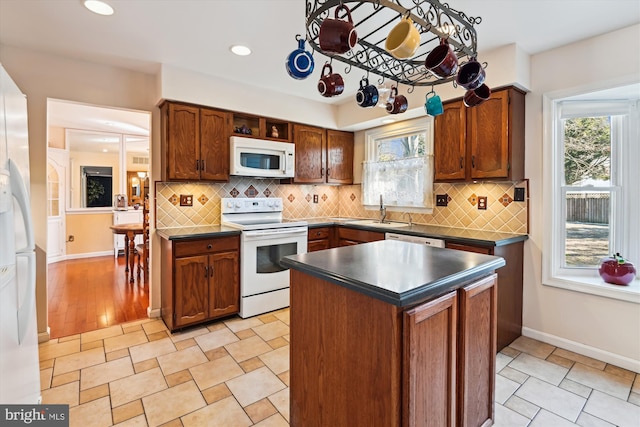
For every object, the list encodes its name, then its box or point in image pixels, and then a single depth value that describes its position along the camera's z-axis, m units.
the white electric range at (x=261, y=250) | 3.19
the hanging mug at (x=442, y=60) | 1.26
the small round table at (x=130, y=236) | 4.63
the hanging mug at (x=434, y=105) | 1.71
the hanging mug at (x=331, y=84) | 1.51
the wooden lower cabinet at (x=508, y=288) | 2.54
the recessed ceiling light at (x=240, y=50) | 2.60
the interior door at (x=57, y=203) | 5.73
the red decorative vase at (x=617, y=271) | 2.41
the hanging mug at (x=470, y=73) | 1.36
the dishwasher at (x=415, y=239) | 2.83
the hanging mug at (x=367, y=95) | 1.64
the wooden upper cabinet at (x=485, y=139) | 2.67
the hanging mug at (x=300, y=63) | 1.42
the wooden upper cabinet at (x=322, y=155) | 3.98
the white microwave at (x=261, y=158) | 3.35
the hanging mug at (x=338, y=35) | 1.13
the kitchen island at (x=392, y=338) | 1.16
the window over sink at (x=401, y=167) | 3.63
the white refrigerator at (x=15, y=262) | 1.24
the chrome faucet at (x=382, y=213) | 4.00
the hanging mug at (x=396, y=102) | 1.72
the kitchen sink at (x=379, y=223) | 3.57
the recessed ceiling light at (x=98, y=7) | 1.99
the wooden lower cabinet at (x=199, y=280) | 2.85
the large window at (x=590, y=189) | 2.54
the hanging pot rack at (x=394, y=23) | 1.21
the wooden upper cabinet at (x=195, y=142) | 3.03
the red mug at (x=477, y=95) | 1.56
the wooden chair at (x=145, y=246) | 4.17
